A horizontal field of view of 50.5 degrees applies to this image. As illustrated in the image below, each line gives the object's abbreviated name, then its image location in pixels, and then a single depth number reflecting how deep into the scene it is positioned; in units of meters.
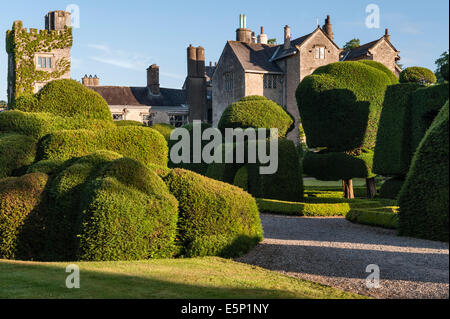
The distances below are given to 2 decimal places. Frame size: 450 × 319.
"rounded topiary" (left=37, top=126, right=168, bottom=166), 13.35
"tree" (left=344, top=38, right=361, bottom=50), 60.48
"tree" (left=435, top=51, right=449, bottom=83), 51.30
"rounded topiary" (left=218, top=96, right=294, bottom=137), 24.75
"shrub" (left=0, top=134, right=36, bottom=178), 13.61
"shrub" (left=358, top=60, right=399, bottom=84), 24.45
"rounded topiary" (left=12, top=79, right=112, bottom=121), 15.57
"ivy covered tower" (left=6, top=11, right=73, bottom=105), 42.22
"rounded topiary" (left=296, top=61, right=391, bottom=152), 22.53
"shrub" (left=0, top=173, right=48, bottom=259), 10.43
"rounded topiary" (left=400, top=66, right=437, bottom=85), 19.20
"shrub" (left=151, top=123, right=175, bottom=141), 28.88
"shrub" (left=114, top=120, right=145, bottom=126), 26.92
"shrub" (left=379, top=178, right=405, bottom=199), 19.30
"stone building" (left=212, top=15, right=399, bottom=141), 45.34
